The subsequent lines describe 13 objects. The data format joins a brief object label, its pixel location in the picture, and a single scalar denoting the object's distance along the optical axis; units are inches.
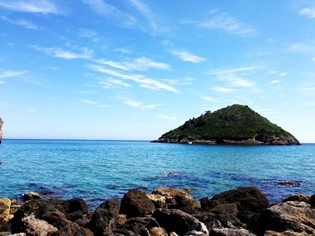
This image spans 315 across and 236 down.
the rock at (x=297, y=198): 735.1
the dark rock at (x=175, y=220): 483.1
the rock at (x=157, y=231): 473.6
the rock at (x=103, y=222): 461.5
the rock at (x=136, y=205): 594.5
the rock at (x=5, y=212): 582.4
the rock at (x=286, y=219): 459.1
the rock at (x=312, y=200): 663.8
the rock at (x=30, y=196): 817.3
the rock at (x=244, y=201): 623.4
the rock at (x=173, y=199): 674.6
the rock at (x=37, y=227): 433.3
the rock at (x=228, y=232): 392.7
